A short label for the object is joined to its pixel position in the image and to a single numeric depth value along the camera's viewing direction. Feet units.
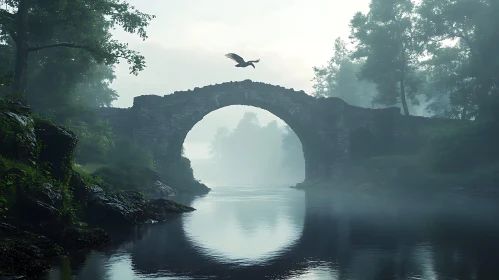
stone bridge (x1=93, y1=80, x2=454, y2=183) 131.23
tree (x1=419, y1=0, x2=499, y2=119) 122.42
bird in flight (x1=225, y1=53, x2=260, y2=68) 67.42
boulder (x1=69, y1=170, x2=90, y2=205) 54.19
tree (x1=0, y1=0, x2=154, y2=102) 73.67
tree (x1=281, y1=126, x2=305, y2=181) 271.53
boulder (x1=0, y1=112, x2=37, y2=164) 44.73
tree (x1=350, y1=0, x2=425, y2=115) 157.17
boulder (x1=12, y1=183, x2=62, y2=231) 40.73
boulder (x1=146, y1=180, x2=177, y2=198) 104.12
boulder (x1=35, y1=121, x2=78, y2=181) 49.83
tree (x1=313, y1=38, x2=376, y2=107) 222.07
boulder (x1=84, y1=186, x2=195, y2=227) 54.95
